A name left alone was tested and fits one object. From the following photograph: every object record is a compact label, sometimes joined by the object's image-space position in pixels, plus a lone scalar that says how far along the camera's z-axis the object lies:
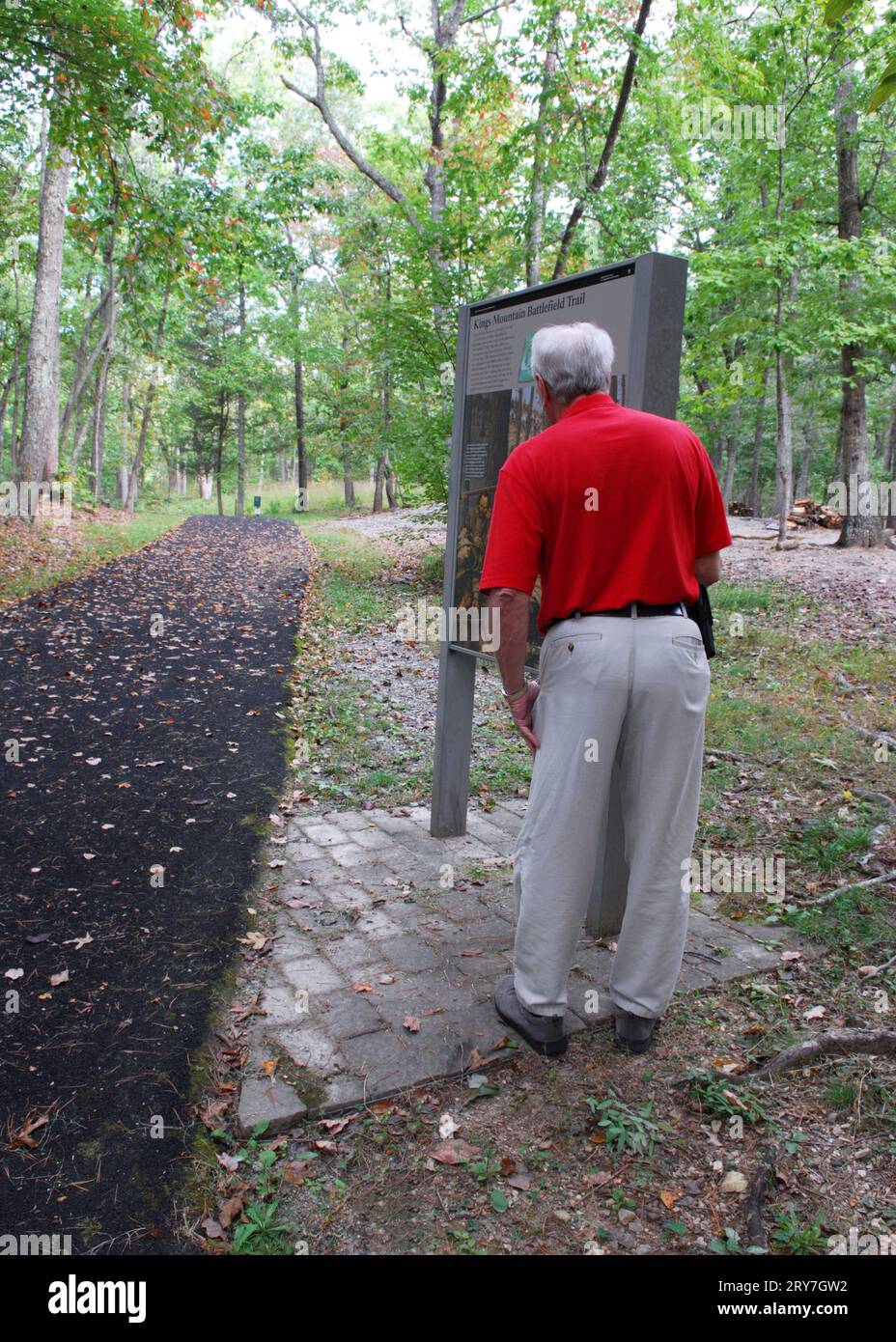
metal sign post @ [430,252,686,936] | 3.31
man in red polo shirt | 2.67
